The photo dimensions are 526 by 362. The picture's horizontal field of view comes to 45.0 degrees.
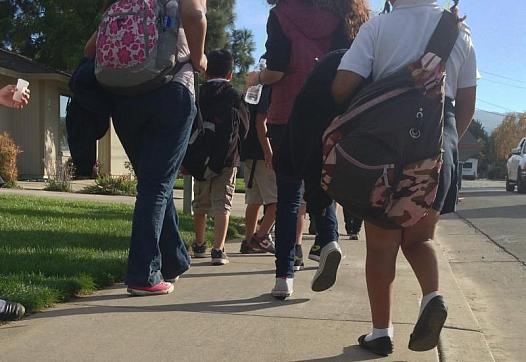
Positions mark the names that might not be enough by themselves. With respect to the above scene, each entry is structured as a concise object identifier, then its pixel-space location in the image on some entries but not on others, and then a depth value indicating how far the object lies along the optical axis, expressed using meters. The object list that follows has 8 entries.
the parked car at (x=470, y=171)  67.40
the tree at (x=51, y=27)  18.61
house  16.72
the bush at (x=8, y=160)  13.84
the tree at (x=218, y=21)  21.36
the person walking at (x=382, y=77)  2.92
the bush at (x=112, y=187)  13.72
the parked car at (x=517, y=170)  21.81
